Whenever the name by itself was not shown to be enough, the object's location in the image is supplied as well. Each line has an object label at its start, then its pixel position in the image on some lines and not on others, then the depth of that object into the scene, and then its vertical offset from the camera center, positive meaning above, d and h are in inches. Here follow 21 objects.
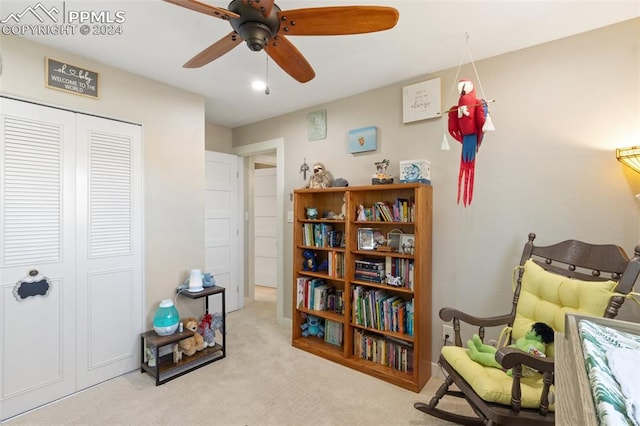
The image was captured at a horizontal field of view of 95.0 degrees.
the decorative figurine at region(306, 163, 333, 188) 113.1 +12.8
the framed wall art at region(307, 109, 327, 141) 120.4 +36.1
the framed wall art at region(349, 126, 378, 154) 105.8 +26.3
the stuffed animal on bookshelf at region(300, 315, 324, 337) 117.2 -46.7
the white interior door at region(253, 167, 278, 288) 200.5 -10.9
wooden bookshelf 87.4 -23.6
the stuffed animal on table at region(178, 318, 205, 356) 98.5 -44.4
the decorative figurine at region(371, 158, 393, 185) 96.3 +11.8
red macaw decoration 67.3 +20.6
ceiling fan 45.1 +31.2
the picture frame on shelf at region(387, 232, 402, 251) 97.8 -10.2
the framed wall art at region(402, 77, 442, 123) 92.4 +35.6
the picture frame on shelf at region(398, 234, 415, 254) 91.9 -10.5
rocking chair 52.9 -25.4
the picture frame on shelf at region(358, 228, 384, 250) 101.8 -9.6
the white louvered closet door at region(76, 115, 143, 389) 85.7 -11.0
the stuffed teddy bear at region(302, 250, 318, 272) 116.5 -20.1
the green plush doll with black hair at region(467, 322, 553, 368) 62.1 -29.3
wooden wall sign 79.9 +37.9
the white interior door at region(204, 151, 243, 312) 143.0 -6.9
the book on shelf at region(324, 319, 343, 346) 108.9 -45.8
